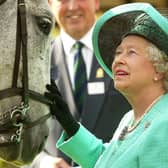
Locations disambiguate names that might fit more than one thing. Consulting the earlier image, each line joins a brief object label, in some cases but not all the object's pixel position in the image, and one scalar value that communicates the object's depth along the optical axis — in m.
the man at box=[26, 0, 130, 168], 7.10
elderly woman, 4.54
